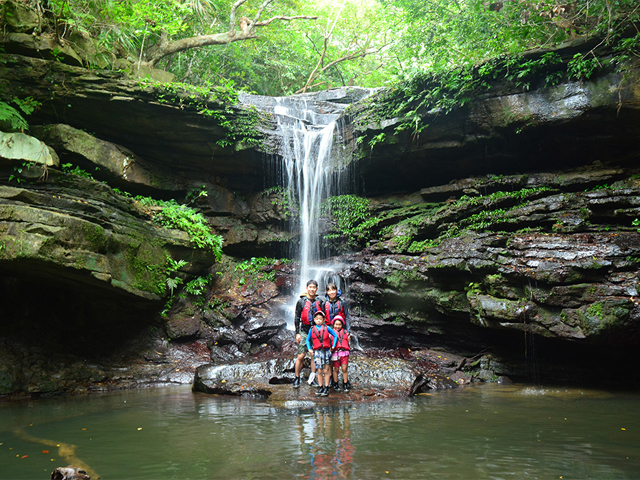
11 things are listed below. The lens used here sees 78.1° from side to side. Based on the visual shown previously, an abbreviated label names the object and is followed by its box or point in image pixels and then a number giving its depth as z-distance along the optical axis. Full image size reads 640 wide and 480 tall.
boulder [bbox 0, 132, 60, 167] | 8.40
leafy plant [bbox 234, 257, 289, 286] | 12.08
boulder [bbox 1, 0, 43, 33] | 9.89
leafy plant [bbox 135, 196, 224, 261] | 10.46
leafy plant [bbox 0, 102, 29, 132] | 8.72
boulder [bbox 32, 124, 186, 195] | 10.49
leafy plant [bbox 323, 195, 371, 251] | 12.76
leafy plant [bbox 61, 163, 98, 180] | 10.47
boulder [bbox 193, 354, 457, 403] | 6.71
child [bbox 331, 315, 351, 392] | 6.66
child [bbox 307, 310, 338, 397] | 6.55
